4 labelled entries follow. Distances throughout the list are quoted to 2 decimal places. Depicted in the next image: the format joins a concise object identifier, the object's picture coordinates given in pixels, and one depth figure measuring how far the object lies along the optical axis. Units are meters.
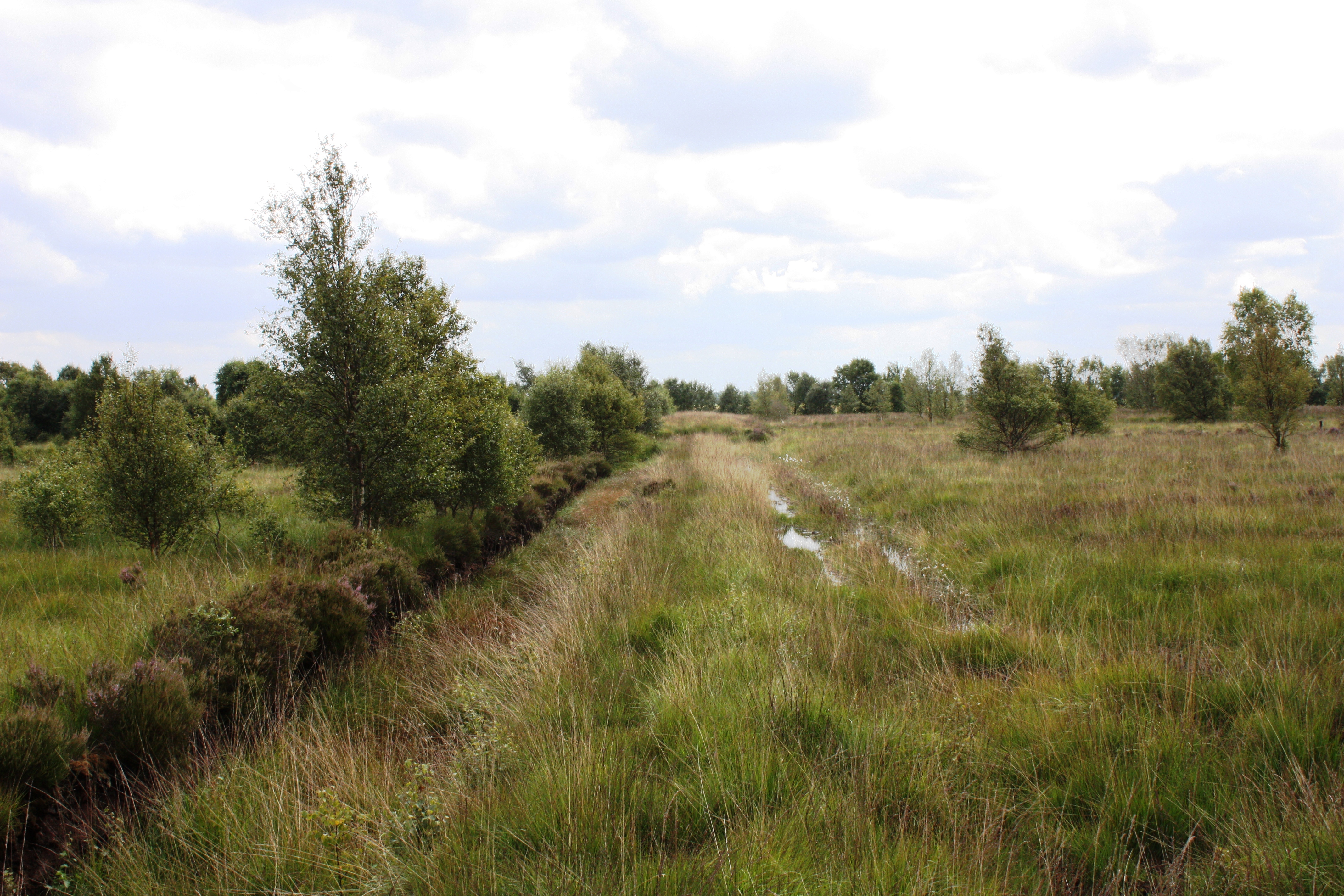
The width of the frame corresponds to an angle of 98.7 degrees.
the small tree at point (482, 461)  13.31
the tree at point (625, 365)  45.56
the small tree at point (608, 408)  28.98
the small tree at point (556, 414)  24.47
